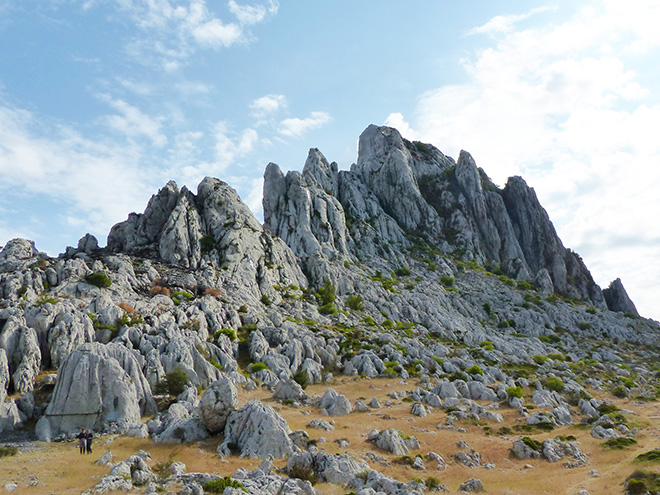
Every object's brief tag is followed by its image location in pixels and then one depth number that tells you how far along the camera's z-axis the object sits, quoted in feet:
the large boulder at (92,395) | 106.73
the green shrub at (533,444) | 113.60
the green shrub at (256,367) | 170.19
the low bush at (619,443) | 117.60
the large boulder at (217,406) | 107.24
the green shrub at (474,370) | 201.85
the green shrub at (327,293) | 284.41
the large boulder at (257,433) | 97.04
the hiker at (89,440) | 91.66
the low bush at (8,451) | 87.30
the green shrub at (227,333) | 184.36
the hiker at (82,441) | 92.20
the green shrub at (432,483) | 86.69
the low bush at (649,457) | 100.68
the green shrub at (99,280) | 189.26
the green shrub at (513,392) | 170.24
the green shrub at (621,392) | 194.06
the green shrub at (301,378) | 170.72
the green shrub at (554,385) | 191.56
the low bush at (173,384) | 133.69
